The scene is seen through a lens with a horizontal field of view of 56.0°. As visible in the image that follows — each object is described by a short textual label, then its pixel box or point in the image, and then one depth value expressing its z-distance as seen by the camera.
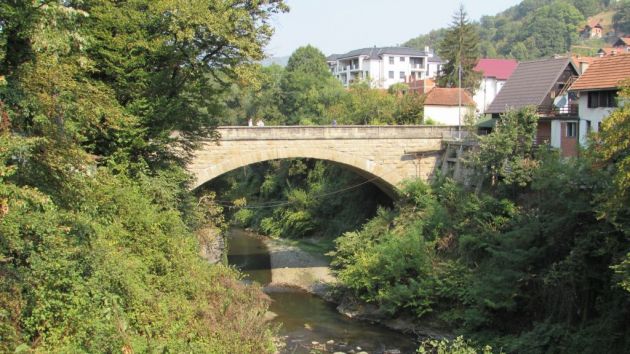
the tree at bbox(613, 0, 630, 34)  131.88
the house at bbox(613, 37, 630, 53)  66.55
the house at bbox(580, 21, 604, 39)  137.62
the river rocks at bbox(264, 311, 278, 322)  23.79
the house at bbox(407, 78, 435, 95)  57.20
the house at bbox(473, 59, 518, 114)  64.03
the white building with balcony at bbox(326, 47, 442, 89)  86.81
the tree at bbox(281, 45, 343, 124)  50.56
